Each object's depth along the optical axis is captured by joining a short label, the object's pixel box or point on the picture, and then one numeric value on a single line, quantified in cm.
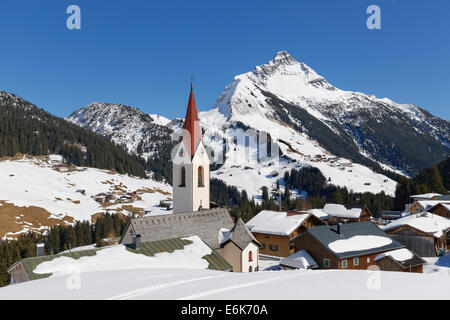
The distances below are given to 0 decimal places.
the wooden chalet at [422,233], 4047
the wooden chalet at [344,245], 3183
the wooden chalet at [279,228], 4475
